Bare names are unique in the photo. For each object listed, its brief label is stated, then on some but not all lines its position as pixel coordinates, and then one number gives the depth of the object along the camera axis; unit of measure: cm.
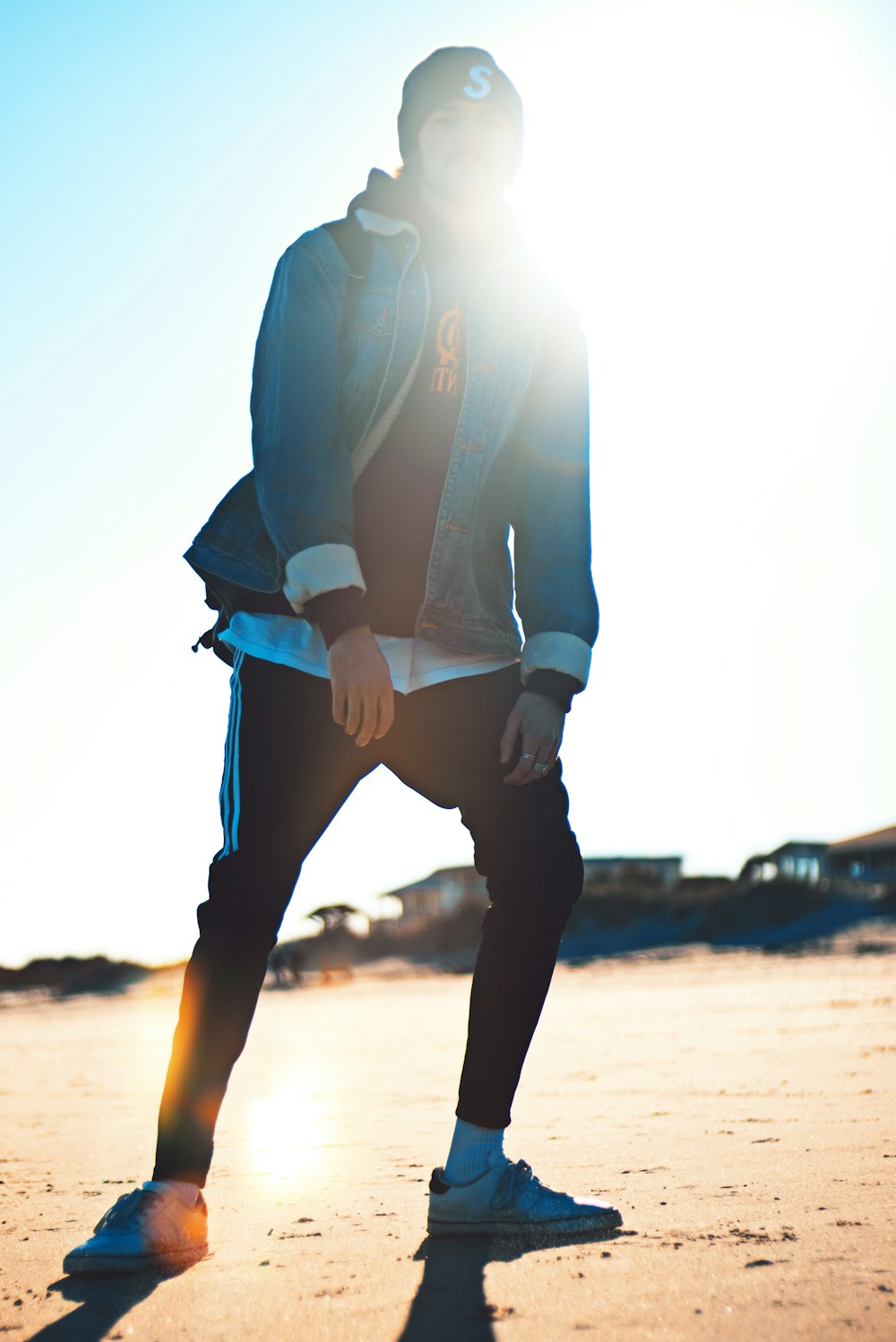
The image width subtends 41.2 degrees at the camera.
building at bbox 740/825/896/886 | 4562
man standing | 226
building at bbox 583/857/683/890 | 4944
